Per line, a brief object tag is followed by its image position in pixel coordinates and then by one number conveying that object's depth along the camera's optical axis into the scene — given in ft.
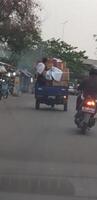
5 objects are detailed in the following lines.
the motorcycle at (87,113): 39.33
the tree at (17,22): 94.13
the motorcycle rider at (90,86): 40.17
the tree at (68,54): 227.85
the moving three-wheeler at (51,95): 65.58
